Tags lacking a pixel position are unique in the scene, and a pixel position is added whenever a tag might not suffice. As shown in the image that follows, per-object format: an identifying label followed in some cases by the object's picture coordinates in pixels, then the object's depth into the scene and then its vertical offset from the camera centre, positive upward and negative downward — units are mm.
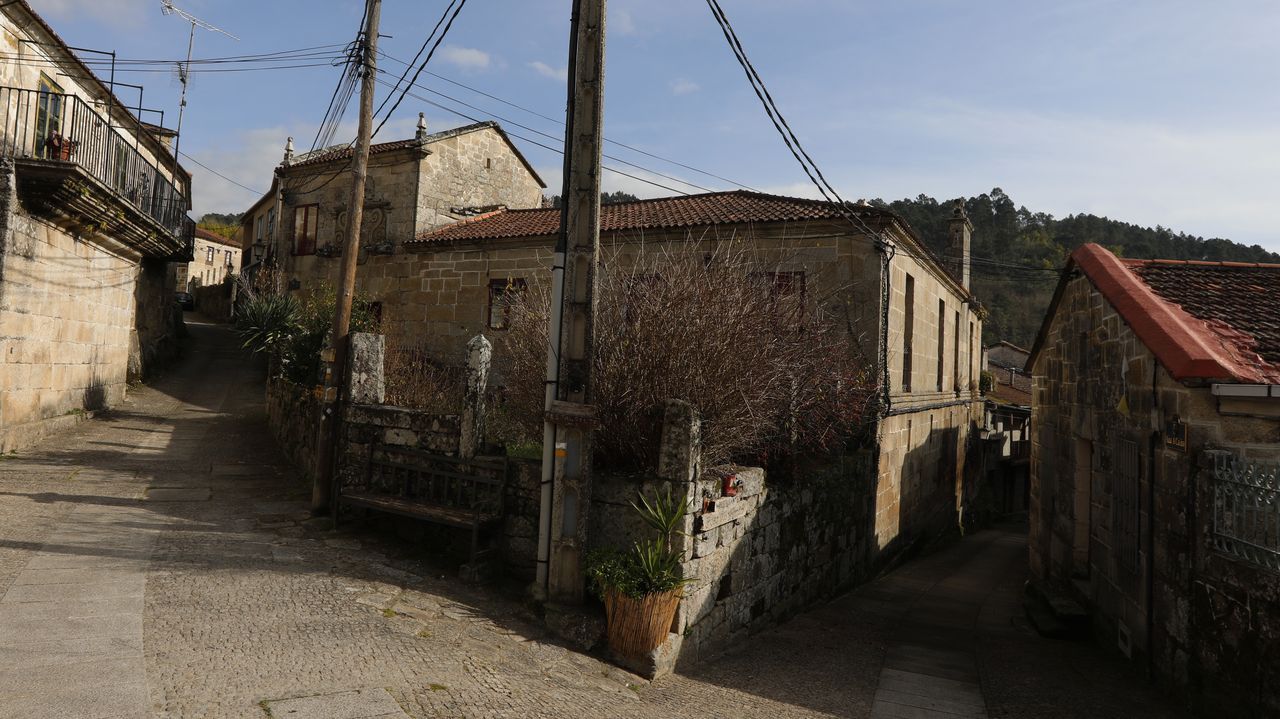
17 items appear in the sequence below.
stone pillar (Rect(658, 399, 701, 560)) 6125 -543
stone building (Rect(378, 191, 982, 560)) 13102 +2189
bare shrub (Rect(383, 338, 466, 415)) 9938 -116
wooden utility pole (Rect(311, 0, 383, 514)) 8602 +998
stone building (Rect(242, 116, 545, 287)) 19938 +5199
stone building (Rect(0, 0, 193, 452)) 10602 +2031
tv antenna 15617 +6259
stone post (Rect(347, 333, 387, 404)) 8672 +27
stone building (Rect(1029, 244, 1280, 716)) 5324 -493
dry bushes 6941 +279
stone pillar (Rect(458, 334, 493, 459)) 7230 -235
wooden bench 6988 -1126
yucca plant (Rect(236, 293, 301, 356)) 15281 +1015
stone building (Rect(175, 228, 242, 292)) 42406 +6370
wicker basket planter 5781 -1827
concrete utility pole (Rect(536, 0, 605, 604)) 6215 +421
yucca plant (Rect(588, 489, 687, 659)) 5793 -1556
